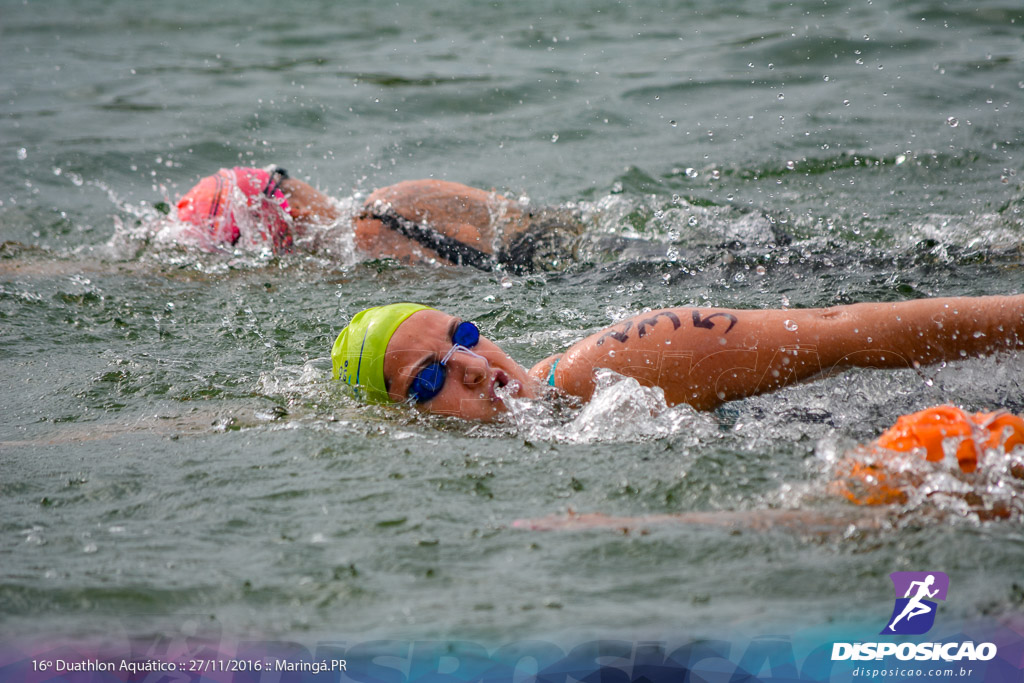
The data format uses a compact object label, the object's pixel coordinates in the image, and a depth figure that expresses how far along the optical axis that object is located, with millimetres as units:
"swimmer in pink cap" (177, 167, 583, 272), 12297
